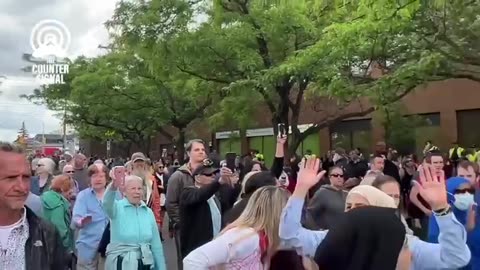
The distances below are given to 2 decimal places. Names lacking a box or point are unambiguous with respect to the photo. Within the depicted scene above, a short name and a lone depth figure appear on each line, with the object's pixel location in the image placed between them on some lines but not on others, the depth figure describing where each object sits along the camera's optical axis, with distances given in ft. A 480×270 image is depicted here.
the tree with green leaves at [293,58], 50.16
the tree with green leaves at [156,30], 61.52
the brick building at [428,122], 99.71
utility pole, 127.95
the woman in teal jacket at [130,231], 19.71
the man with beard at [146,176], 29.73
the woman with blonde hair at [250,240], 12.10
